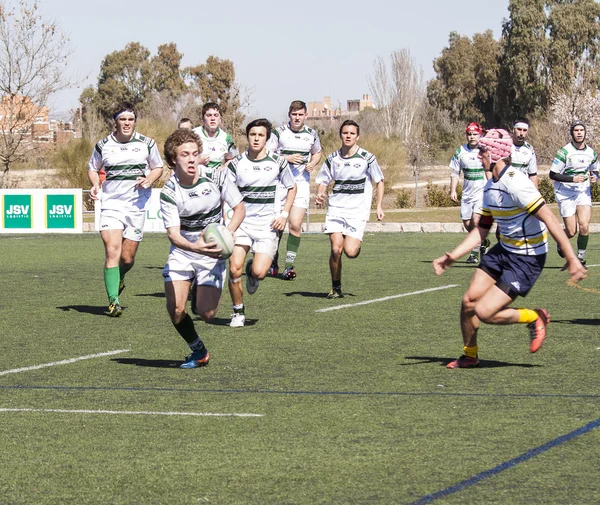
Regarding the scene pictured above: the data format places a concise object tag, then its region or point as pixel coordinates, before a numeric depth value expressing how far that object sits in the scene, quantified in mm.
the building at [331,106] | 159875
